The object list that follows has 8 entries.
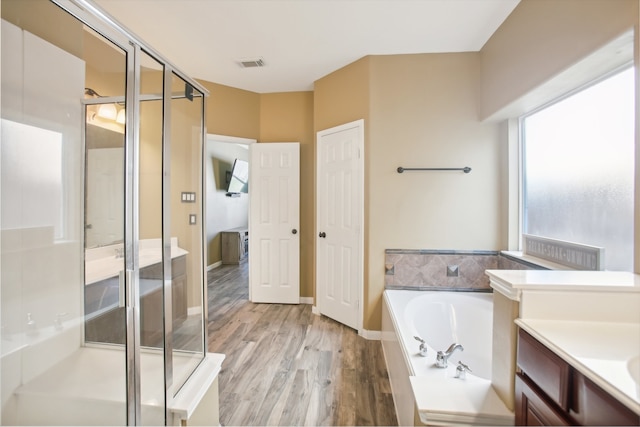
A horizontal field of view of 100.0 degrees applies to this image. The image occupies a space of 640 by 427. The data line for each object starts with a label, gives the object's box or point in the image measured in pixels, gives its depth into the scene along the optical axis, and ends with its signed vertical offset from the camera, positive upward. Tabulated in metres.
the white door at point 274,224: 3.44 -0.18
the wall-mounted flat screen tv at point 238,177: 5.72 +0.72
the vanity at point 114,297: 1.38 -0.48
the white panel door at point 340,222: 2.65 -0.13
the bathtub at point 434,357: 1.05 -0.81
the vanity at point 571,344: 0.62 -0.37
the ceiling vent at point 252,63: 2.72 +1.52
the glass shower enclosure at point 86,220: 1.11 -0.06
